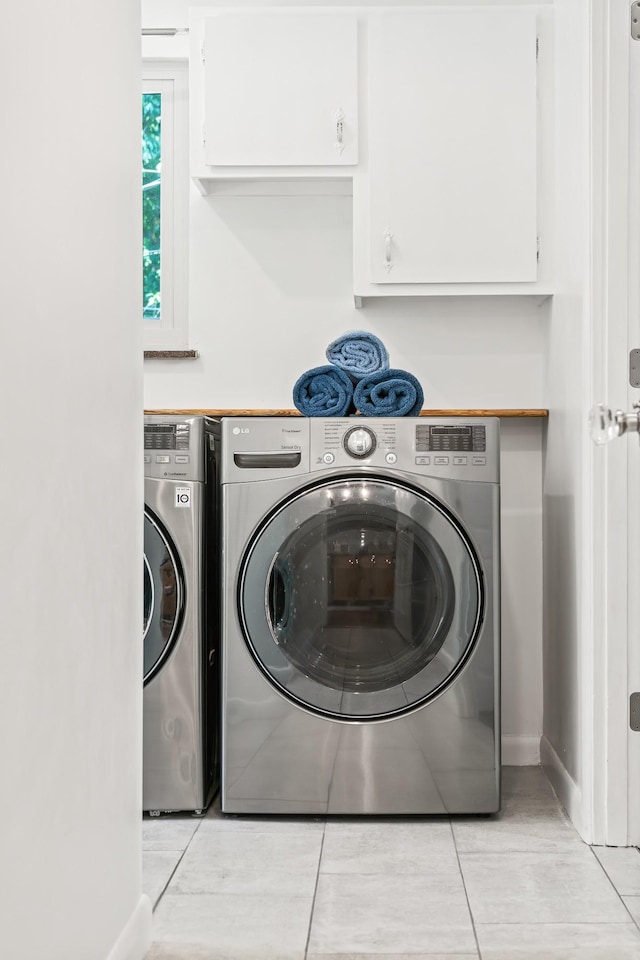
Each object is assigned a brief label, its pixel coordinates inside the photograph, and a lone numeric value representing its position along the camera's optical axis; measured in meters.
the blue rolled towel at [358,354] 2.16
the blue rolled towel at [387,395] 2.12
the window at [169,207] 2.66
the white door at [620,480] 1.86
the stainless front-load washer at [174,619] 2.05
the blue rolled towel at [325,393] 2.12
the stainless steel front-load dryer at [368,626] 2.02
